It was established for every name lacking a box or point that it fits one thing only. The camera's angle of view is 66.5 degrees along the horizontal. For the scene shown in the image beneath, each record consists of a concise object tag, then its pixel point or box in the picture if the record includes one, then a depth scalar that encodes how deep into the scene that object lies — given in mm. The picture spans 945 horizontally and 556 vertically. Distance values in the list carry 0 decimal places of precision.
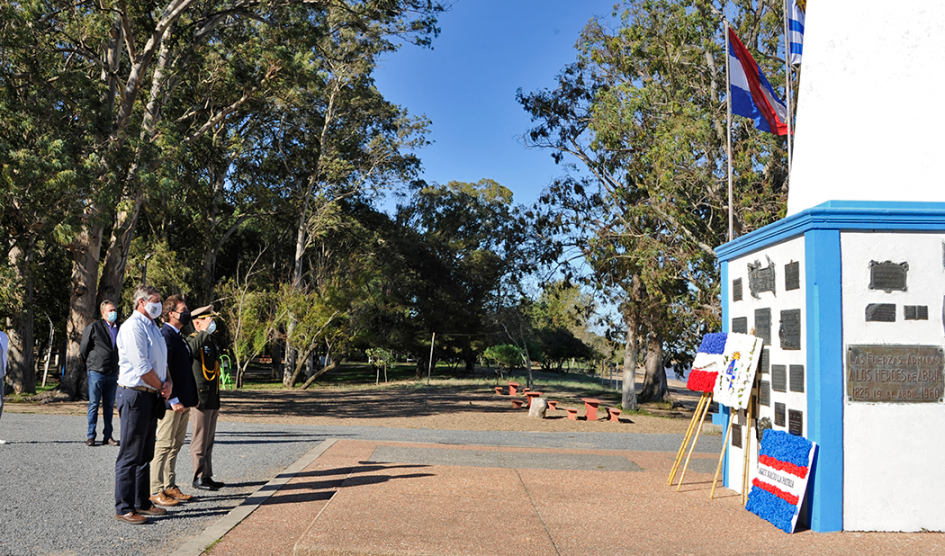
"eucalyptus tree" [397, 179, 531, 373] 41375
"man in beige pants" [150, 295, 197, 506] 6145
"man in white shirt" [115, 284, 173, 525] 5477
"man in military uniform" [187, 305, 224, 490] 6629
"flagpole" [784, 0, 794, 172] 9844
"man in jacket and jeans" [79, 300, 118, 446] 9211
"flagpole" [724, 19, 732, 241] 9859
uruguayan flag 9836
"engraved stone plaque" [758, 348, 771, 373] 6519
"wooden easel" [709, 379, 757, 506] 6422
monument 5582
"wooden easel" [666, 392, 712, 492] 7233
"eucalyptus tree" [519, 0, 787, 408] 16188
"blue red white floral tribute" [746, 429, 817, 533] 5594
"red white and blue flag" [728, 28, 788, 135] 10812
